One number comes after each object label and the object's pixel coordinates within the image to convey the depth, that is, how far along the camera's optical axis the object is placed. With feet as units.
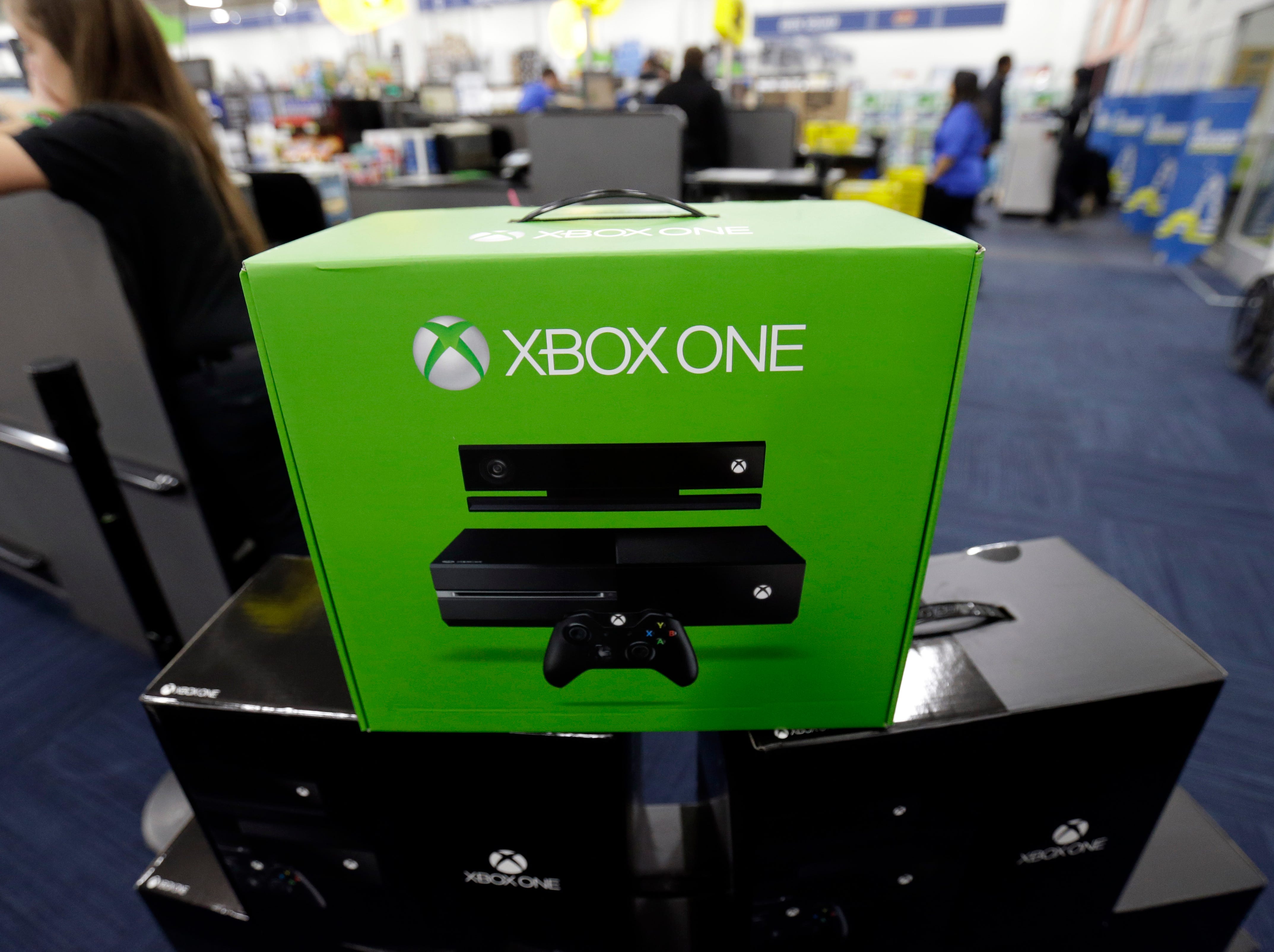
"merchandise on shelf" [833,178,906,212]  10.92
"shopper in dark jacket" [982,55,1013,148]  17.62
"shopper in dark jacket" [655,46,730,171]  10.03
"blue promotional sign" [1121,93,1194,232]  19.77
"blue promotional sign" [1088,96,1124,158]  27.04
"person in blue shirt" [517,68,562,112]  17.95
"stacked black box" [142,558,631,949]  2.15
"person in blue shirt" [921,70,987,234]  12.69
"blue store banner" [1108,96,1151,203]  23.31
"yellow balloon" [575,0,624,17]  13.99
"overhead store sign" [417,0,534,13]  37.93
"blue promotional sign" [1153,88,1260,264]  15.23
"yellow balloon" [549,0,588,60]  23.53
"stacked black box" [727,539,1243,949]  2.11
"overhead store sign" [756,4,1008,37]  30.12
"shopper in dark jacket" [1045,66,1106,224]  20.57
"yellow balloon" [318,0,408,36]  16.79
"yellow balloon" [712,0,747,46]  13.70
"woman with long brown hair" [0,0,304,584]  3.27
